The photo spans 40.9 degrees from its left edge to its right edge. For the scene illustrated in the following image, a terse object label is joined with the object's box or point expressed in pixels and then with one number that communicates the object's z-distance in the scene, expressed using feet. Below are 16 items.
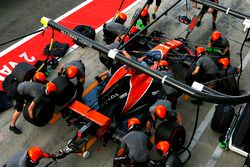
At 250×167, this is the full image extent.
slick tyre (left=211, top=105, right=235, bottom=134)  28.04
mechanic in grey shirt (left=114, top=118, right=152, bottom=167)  23.43
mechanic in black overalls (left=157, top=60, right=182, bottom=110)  29.07
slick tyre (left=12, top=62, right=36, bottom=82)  29.99
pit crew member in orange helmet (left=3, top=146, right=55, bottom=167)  22.49
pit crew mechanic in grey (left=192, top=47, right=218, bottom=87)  30.63
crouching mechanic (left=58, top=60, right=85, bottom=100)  28.58
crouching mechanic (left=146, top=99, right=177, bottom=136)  25.32
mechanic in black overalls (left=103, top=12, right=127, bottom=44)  35.48
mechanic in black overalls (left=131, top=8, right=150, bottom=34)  37.55
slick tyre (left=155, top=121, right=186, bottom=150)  25.09
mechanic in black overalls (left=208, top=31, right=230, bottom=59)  33.40
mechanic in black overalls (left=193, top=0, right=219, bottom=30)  38.73
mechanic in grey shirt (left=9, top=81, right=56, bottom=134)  26.91
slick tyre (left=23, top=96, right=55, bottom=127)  27.12
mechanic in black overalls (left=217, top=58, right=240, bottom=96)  30.89
